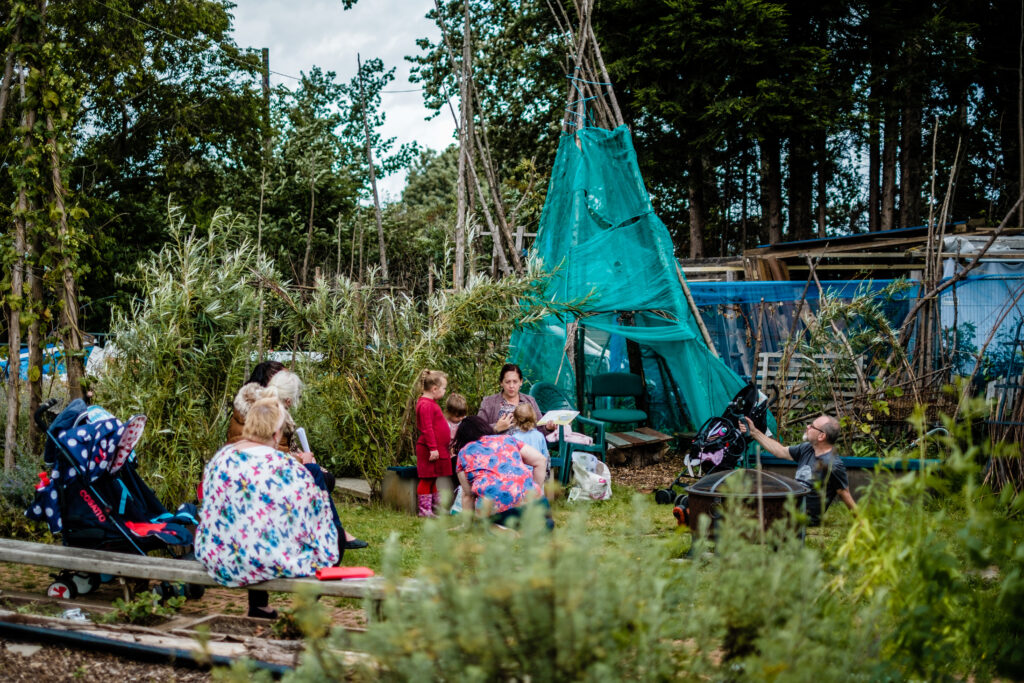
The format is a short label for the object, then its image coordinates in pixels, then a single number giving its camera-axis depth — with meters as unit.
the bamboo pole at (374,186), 20.56
